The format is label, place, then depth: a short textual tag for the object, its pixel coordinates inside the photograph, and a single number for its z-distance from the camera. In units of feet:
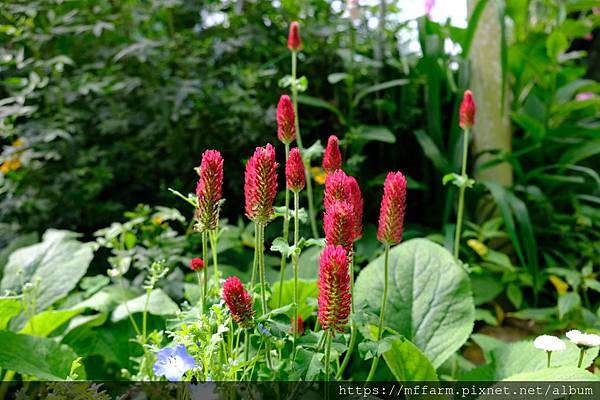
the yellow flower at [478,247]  6.47
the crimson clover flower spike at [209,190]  2.79
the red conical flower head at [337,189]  2.84
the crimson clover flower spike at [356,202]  3.02
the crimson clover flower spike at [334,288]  2.53
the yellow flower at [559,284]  6.35
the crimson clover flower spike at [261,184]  2.78
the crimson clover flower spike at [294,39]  4.85
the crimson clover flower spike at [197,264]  3.49
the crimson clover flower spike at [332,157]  3.43
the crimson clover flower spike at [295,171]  3.13
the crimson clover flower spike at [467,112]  4.27
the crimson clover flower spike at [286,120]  3.52
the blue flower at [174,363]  2.79
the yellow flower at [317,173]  6.53
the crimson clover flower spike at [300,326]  3.77
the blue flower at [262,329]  3.09
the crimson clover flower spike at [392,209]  2.89
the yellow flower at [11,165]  6.66
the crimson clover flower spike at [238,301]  2.84
